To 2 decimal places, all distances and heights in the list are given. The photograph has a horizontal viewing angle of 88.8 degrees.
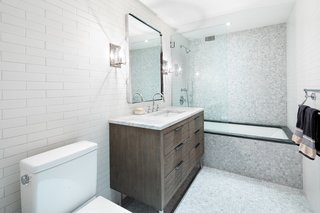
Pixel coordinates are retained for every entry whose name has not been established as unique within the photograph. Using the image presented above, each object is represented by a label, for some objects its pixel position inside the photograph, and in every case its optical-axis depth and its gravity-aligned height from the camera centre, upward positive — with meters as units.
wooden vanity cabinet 1.46 -0.57
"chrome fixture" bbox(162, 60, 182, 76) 2.77 +0.65
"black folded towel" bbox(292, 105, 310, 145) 1.51 -0.23
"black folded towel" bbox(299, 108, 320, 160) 1.29 -0.27
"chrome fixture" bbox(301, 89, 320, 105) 1.55 +0.06
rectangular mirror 2.03 +0.60
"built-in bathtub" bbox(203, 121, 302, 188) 2.15 -0.76
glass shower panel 3.28 +0.65
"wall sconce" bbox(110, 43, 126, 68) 1.75 +0.52
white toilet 0.93 -0.49
